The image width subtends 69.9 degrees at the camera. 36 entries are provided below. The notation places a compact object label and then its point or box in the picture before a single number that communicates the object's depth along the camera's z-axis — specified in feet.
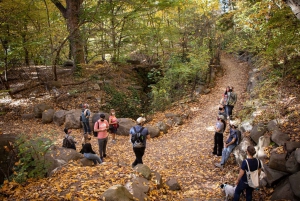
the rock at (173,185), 21.07
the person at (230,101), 34.50
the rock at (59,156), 23.62
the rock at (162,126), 39.61
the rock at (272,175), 17.67
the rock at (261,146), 20.52
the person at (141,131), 21.11
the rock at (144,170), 20.02
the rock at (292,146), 17.87
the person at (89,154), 22.86
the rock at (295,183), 15.16
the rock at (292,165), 16.76
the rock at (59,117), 41.93
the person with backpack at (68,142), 26.04
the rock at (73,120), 40.52
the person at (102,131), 25.97
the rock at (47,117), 42.73
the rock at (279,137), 19.49
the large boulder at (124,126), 38.68
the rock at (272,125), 22.07
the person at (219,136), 25.32
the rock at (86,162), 23.15
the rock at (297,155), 16.40
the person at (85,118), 33.27
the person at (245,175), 15.60
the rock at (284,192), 15.88
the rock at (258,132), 23.02
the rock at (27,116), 43.83
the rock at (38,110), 44.24
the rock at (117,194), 15.10
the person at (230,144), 22.52
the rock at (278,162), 17.68
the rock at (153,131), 37.99
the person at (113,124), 34.03
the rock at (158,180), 19.88
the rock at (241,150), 22.65
